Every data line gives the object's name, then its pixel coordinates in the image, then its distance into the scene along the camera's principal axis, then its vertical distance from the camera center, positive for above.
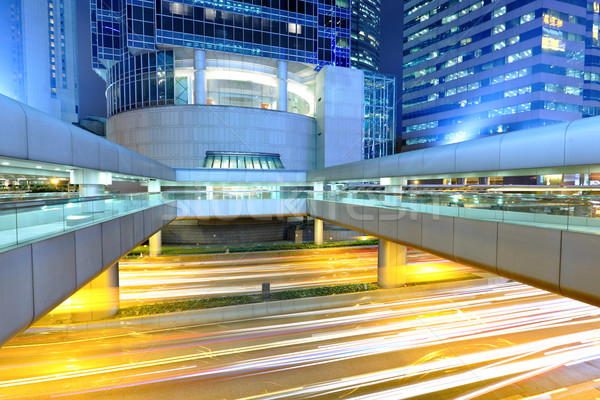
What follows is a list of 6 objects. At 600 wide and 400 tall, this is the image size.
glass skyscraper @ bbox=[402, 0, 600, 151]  47.62 +22.76
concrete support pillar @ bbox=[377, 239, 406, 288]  18.17 -4.93
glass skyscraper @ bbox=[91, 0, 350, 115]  35.06 +19.32
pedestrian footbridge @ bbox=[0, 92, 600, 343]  5.43 -0.84
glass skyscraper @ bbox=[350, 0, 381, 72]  119.16 +67.75
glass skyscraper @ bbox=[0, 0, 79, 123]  79.81 +39.24
